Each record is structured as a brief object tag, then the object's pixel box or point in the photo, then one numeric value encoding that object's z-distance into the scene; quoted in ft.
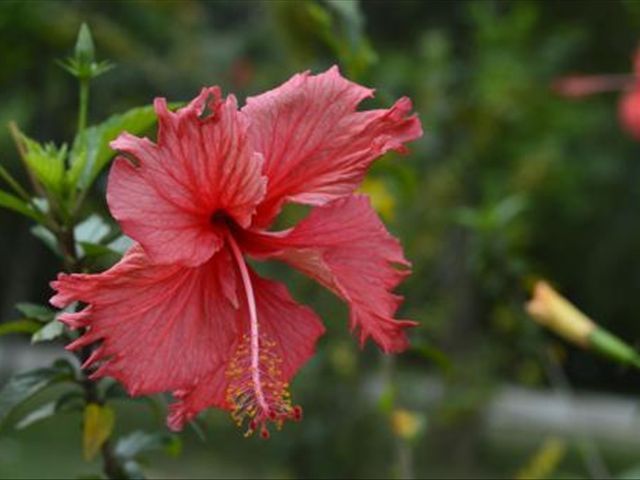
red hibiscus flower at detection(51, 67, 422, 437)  2.11
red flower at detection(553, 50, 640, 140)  3.83
